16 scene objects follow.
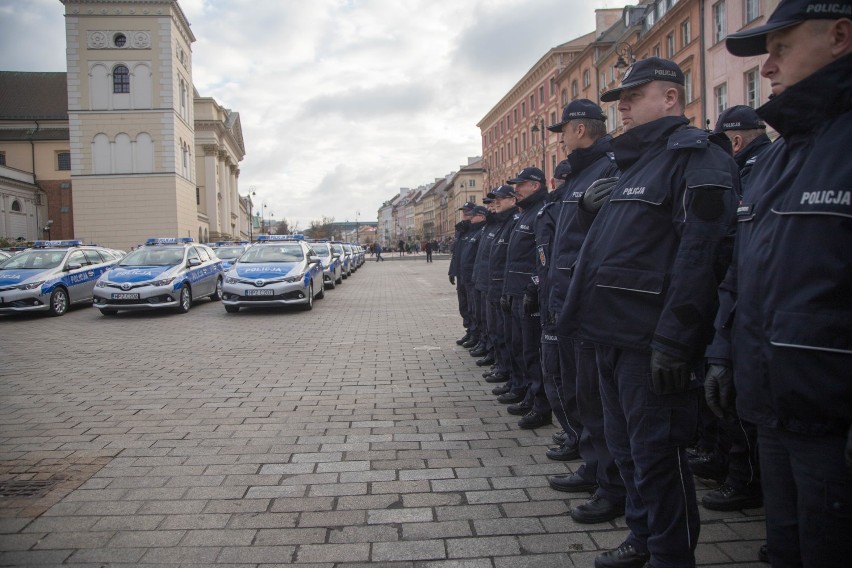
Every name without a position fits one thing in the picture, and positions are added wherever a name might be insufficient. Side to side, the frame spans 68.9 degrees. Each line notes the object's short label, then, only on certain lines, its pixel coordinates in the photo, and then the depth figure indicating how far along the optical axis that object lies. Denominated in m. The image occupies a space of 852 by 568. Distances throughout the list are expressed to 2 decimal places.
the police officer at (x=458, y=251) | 9.46
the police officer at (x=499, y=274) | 6.61
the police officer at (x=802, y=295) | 1.82
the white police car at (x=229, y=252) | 24.35
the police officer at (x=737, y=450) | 3.69
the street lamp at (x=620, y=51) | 21.10
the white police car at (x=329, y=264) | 22.75
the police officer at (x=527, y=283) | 5.46
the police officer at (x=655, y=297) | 2.55
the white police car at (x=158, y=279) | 14.08
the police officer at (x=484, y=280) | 7.40
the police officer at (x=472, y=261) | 8.94
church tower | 48.03
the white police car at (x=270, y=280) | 14.32
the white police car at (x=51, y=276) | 14.08
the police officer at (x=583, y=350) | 3.56
